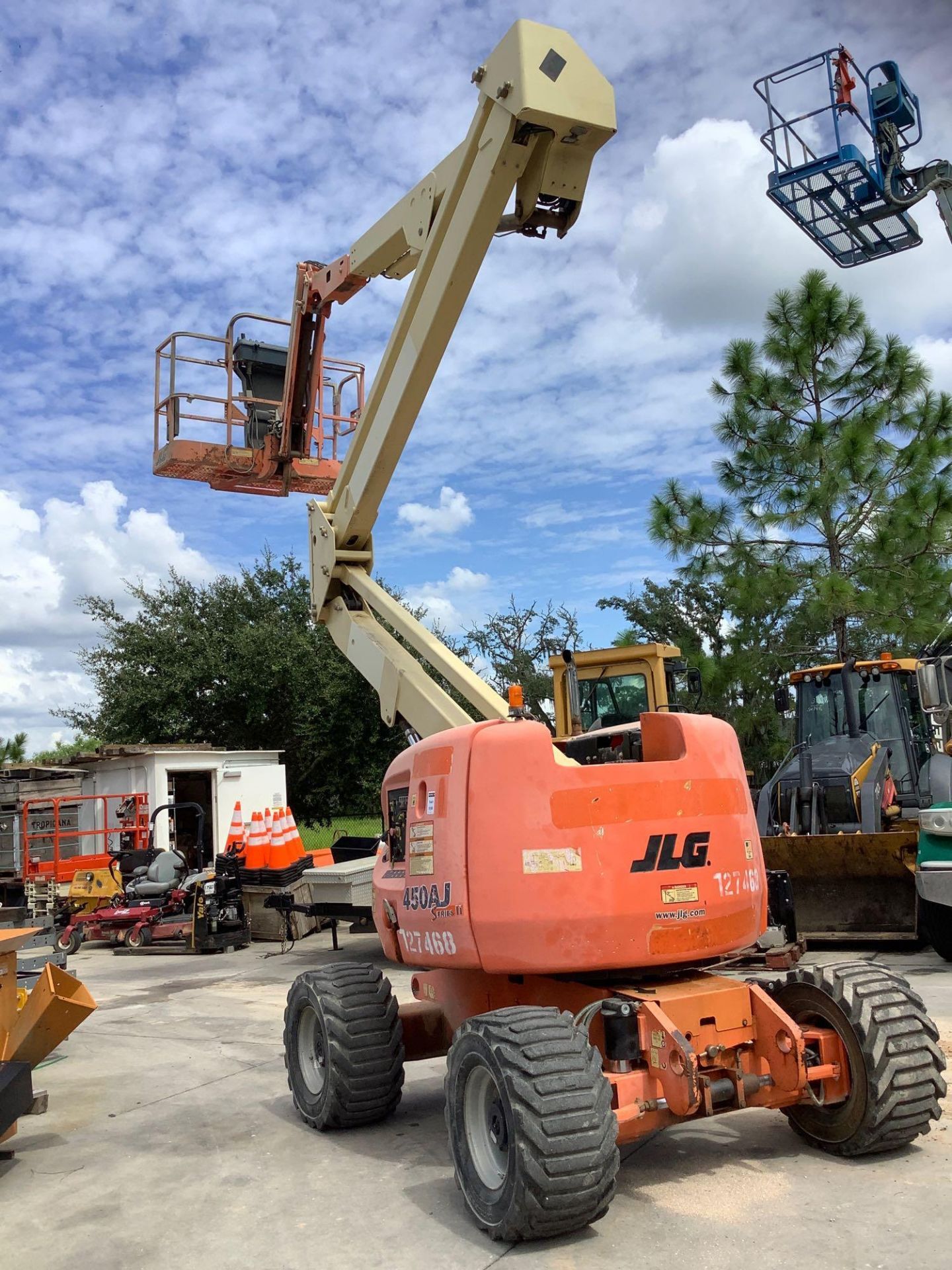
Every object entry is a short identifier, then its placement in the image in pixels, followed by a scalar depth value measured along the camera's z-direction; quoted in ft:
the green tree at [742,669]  56.95
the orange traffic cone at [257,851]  49.44
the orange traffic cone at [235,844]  49.24
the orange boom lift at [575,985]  14.28
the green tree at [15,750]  133.49
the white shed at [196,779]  66.54
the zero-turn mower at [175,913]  47.06
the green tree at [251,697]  102.94
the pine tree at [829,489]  51.88
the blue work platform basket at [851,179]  33.32
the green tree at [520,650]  98.29
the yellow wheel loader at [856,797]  33.83
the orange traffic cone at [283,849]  49.47
